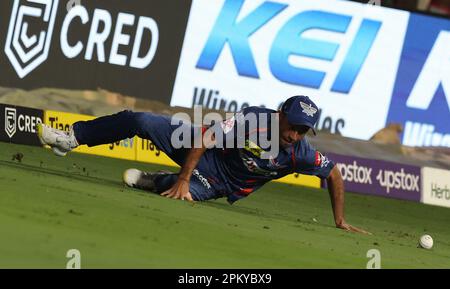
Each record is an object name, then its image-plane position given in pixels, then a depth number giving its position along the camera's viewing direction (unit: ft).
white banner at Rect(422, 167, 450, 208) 62.82
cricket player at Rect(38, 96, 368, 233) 39.68
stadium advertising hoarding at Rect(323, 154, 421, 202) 63.72
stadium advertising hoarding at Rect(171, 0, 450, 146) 65.31
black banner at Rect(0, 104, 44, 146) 63.31
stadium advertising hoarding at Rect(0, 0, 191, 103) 66.69
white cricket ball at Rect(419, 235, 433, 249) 40.09
